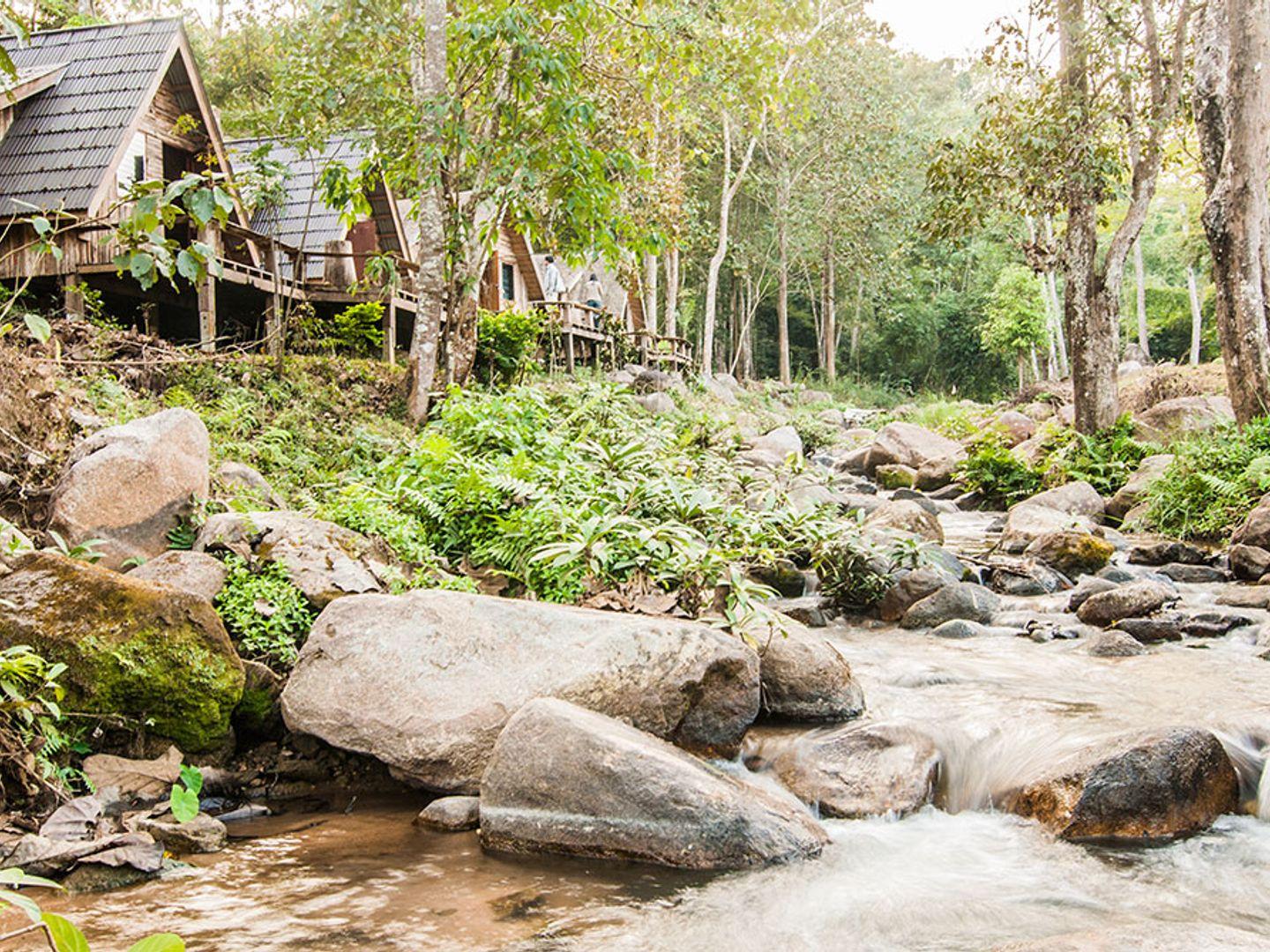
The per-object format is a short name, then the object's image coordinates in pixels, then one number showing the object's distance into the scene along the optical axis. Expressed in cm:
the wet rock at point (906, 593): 911
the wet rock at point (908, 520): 1102
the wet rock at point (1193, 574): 1034
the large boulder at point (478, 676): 527
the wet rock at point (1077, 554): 1086
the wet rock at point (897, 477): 1880
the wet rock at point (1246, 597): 908
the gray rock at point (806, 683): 628
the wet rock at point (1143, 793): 480
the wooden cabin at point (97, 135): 1450
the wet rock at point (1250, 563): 1004
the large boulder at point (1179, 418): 1573
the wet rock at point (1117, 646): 773
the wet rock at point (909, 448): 1973
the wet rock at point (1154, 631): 812
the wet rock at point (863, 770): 530
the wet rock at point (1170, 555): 1098
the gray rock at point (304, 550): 638
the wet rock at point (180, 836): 456
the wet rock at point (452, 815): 496
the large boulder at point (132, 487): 630
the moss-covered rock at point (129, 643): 507
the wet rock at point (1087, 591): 918
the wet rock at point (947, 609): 887
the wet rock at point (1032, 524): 1200
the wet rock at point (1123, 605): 865
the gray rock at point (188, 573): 600
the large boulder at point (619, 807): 453
